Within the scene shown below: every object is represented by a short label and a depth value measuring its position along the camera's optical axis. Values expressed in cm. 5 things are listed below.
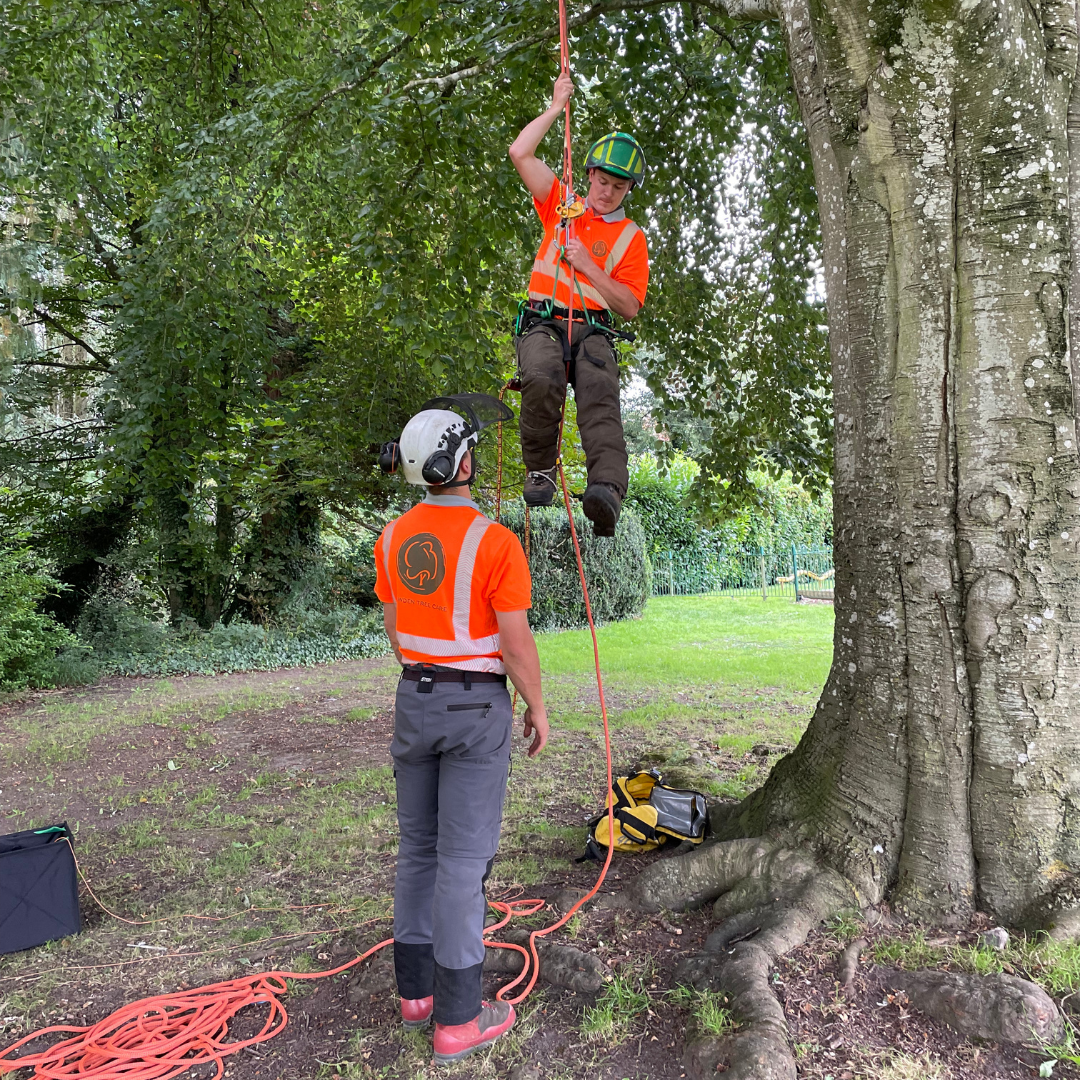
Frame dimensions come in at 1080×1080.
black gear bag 367
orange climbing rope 281
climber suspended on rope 349
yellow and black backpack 402
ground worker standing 272
